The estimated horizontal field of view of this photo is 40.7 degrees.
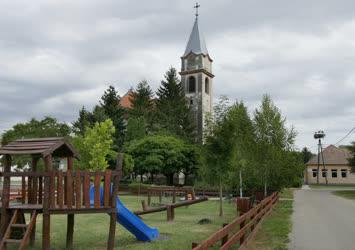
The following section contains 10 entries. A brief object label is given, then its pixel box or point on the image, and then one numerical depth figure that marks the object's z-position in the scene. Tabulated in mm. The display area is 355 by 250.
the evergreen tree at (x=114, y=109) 66000
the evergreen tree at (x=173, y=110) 69688
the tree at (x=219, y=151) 21672
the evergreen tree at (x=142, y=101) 74062
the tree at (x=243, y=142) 23206
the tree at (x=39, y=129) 66750
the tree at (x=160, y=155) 54438
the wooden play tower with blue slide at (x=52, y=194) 10109
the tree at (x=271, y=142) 31484
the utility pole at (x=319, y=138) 90500
